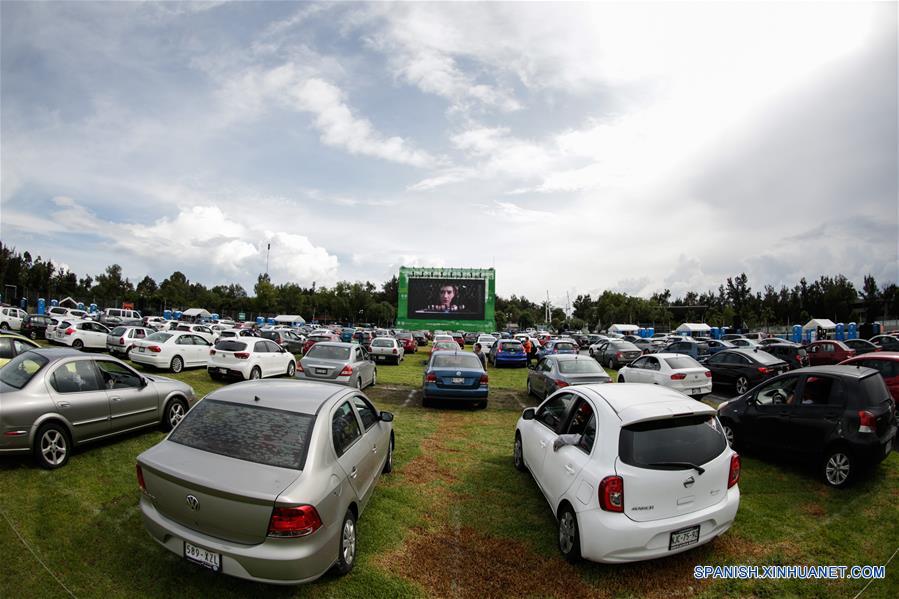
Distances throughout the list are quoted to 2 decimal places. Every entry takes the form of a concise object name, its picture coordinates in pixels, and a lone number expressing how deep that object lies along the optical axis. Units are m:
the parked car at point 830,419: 5.94
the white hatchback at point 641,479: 3.90
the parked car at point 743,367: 13.86
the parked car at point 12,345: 10.45
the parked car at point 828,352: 19.70
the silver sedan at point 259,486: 3.35
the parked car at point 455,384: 11.62
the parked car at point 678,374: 12.69
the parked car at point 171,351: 15.13
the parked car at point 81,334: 19.55
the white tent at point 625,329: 64.50
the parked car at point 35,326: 25.33
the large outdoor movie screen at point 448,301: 52.91
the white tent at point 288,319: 69.62
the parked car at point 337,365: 12.34
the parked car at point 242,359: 14.13
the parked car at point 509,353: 22.66
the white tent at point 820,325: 53.76
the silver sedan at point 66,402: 5.75
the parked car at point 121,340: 18.19
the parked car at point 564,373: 10.86
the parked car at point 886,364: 9.77
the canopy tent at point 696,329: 58.72
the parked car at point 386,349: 23.27
